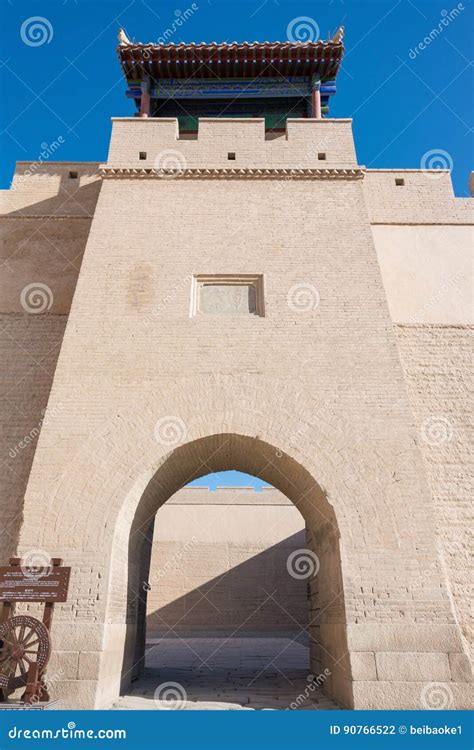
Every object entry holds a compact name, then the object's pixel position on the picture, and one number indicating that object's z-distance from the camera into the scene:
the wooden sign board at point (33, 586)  4.67
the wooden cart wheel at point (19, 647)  4.50
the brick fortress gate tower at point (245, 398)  4.88
